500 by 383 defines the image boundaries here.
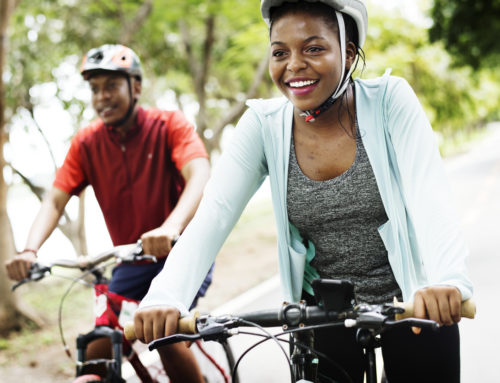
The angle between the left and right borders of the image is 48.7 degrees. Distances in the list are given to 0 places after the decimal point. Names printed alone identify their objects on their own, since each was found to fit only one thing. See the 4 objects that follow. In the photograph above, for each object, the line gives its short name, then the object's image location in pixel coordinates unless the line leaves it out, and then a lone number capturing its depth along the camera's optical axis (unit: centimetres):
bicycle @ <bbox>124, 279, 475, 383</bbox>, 142
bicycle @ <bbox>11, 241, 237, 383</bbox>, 258
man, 303
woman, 180
